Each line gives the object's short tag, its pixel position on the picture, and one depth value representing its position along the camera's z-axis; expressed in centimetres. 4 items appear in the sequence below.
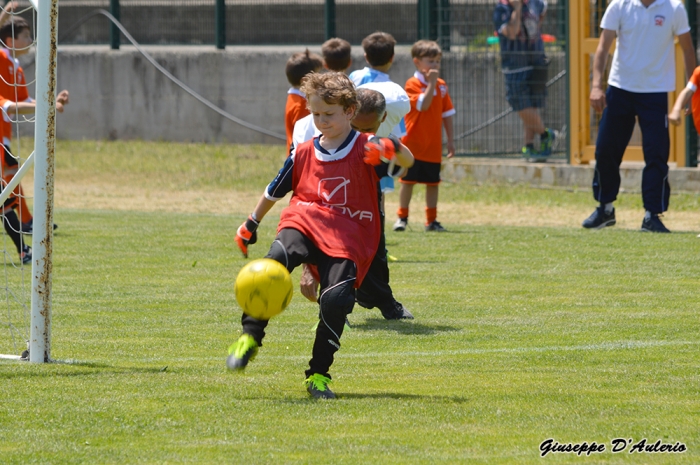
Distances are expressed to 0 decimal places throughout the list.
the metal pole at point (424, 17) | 3196
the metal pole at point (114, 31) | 4253
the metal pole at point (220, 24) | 4069
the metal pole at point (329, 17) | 3750
